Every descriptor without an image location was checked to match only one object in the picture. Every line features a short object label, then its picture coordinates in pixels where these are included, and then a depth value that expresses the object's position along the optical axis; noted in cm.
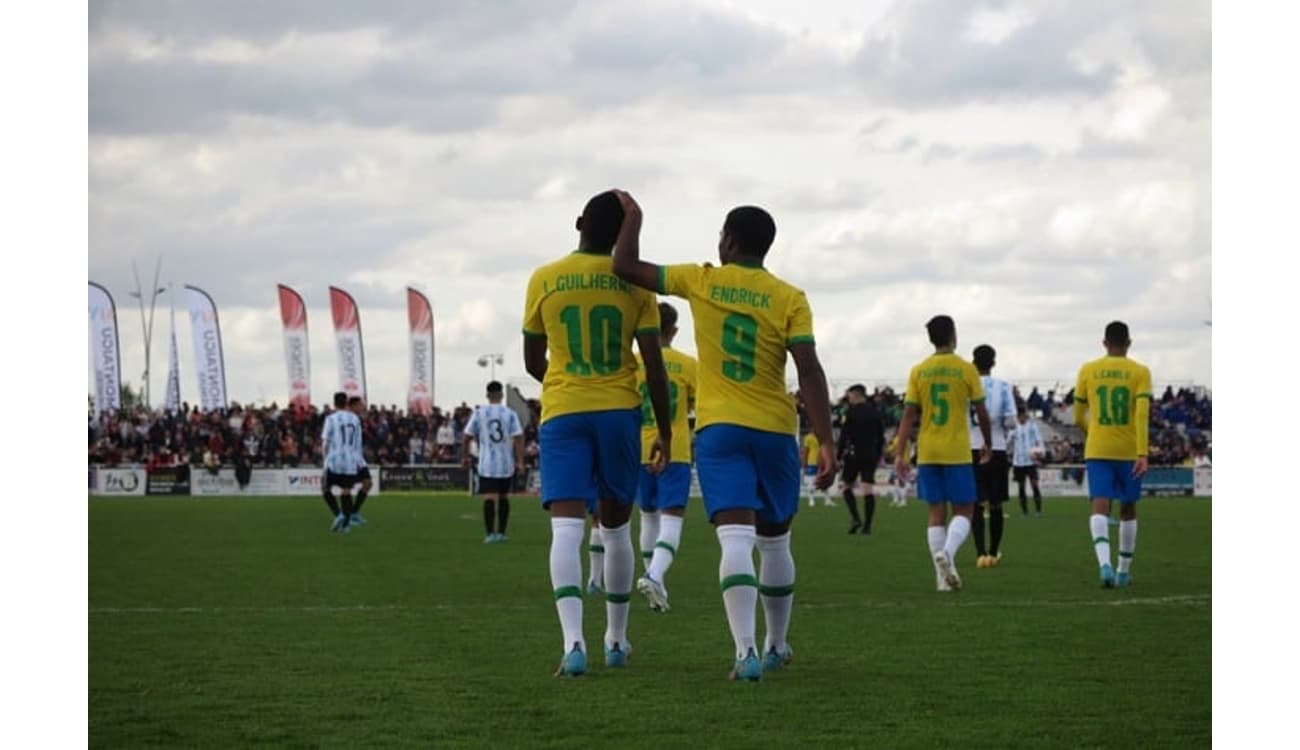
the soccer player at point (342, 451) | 2866
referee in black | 2847
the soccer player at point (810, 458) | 4350
